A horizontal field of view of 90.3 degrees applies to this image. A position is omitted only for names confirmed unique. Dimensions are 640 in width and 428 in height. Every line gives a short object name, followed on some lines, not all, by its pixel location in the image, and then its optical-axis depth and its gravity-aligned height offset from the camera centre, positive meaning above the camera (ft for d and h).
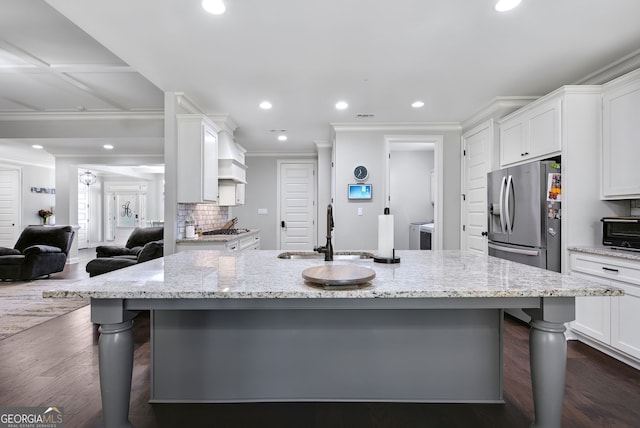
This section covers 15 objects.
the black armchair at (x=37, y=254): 16.69 -2.29
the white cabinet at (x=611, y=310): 7.54 -2.49
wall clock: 15.93 +2.03
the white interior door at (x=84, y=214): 32.19 -0.19
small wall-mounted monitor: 15.99 +1.09
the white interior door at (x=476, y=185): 13.33 +1.26
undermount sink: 7.62 -1.03
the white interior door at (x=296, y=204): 23.36 +0.63
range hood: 14.92 +2.58
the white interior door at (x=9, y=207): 25.62 +0.41
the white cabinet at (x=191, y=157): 12.16 +2.13
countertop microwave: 7.98 -0.49
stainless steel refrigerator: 9.64 -0.03
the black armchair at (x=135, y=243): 16.88 -1.82
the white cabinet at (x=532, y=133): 9.80 +2.75
